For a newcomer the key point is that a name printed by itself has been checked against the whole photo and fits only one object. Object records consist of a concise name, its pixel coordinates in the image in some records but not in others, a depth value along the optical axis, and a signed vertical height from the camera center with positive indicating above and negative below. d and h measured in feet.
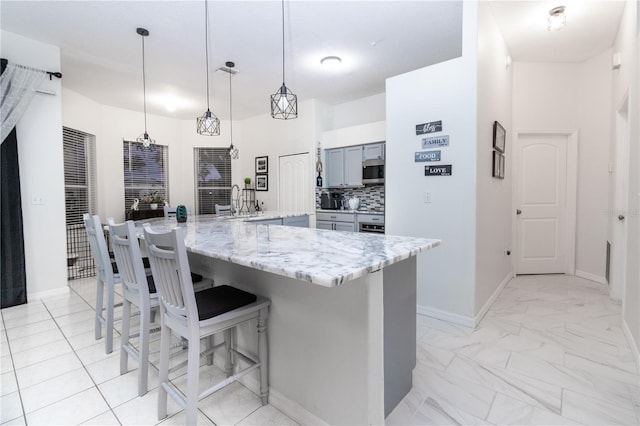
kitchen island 4.11 -1.81
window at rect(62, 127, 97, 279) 15.34 +0.48
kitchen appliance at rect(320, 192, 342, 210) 18.20 -0.19
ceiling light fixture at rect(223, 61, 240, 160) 13.44 +5.87
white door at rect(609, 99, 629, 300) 10.65 -0.60
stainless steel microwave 15.85 +1.38
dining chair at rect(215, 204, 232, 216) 15.92 -0.53
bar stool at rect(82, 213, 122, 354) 7.37 -1.86
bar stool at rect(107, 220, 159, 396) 5.74 -1.83
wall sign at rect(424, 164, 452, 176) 9.16 +0.84
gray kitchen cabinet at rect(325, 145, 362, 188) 17.03 +1.83
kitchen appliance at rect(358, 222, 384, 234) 15.28 -1.46
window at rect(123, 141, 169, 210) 19.67 +1.95
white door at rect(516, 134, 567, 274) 14.17 -0.47
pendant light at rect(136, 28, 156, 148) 10.64 +5.83
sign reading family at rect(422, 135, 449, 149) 9.20 +1.71
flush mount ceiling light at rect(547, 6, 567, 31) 9.70 +5.71
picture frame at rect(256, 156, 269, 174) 20.98 +2.39
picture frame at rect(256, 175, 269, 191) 21.07 +1.20
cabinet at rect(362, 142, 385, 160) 15.94 +2.47
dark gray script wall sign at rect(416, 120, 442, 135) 9.30 +2.16
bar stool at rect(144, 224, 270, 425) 4.46 -1.78
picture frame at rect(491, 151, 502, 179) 10.35 +1.09
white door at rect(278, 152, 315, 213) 18.53 +0.95
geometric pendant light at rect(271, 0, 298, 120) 8.63 +2.73
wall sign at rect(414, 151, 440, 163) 9.39 +1.29
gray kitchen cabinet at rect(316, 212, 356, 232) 16.34 -1.22
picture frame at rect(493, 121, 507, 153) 10.33 +2.13
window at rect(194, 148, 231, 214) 22.50 +1.63
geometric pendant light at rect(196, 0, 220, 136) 11.19 +2.93
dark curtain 10.58 -0.92
